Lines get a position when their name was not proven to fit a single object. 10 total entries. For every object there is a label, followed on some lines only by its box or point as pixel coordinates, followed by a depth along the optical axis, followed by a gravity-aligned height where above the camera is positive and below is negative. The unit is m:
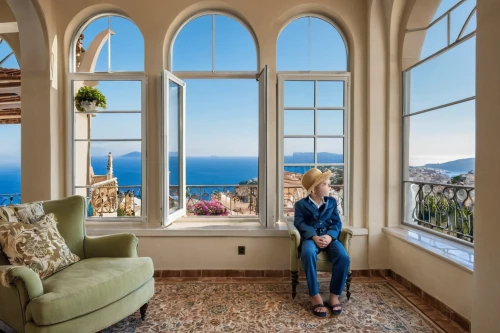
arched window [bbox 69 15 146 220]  3.44 +0.52
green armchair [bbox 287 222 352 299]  2.66 -0.90
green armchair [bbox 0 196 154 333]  1.75 -0.81
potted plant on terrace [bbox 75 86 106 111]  3.38 +0.74
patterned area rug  2.26 -1.27
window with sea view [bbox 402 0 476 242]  2.46 +0.36
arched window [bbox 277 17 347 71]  3.51 +1.43
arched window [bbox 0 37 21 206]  4.24 +0.88
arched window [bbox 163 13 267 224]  3.35 +0.52
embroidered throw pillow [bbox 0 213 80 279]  2.03 -0.61
